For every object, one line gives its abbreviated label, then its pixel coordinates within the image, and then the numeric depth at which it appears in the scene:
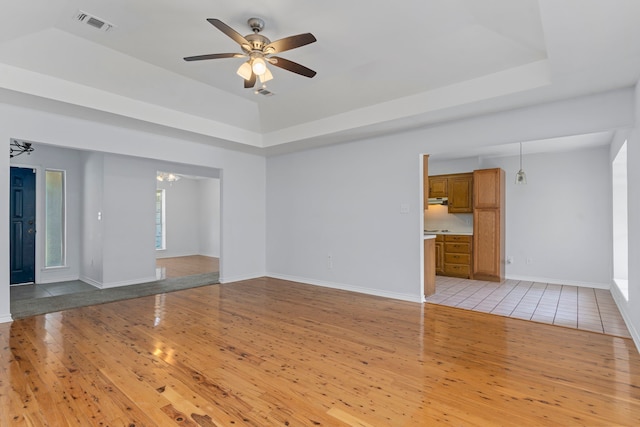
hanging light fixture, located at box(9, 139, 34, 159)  5.64
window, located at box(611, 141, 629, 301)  4.91
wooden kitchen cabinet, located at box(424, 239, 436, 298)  5.01
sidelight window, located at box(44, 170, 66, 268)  6.18
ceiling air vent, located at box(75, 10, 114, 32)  2.91
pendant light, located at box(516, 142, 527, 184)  5.84
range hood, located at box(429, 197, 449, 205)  7.13
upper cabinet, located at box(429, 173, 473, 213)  6.75
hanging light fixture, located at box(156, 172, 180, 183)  9.10
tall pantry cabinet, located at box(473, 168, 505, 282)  6.24
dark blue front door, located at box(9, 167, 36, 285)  5.82
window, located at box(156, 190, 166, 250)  10.05
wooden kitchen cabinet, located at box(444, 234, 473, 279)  6.57
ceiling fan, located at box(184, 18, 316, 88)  2.57
